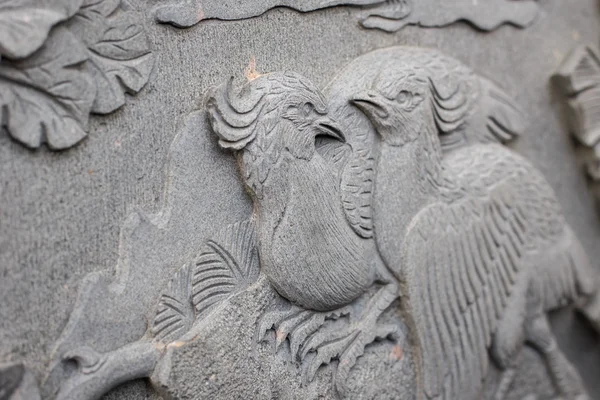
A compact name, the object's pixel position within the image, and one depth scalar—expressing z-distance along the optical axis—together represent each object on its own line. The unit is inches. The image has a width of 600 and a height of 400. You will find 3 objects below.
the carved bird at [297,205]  29.2
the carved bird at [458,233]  31.9
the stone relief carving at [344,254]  28.4
